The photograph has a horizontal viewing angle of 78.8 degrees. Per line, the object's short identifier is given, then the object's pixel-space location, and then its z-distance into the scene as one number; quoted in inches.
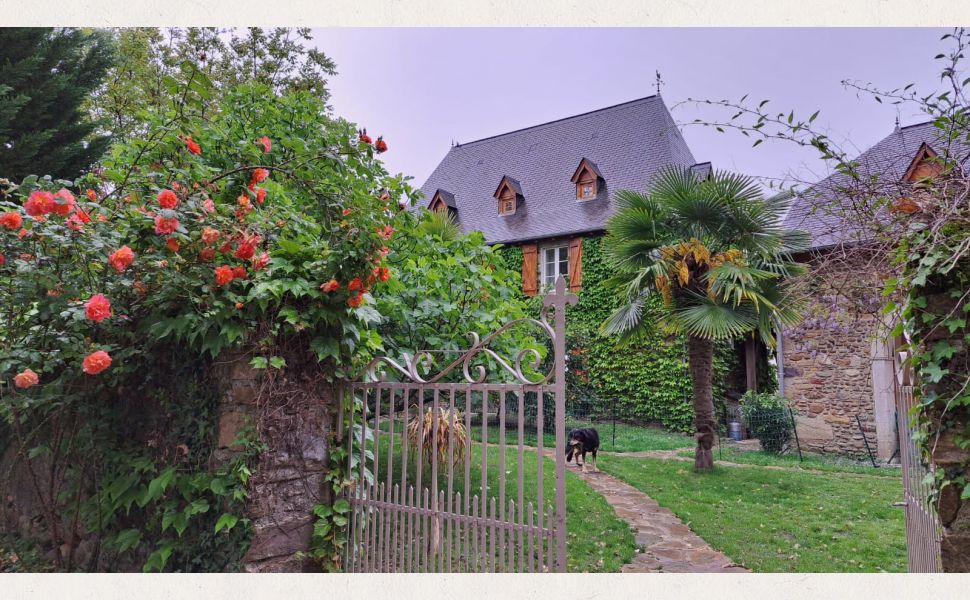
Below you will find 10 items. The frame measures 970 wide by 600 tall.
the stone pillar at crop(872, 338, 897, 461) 402.9
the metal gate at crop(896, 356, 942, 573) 100.4
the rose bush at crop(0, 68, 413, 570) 108.2
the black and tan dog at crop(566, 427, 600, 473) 326.3
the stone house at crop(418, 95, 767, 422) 593.6
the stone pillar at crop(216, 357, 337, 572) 109.5
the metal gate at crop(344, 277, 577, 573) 97.1
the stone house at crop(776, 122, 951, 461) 407.2
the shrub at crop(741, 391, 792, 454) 421.1
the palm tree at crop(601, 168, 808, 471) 297.9
